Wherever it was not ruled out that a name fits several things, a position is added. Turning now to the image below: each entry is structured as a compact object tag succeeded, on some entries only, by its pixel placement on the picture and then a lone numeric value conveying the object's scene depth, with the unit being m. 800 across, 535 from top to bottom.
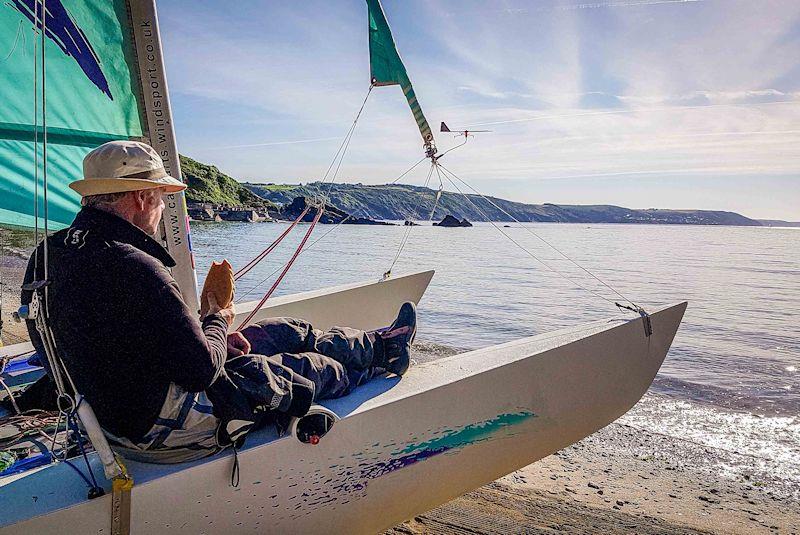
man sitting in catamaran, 1.77
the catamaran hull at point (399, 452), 1.96
